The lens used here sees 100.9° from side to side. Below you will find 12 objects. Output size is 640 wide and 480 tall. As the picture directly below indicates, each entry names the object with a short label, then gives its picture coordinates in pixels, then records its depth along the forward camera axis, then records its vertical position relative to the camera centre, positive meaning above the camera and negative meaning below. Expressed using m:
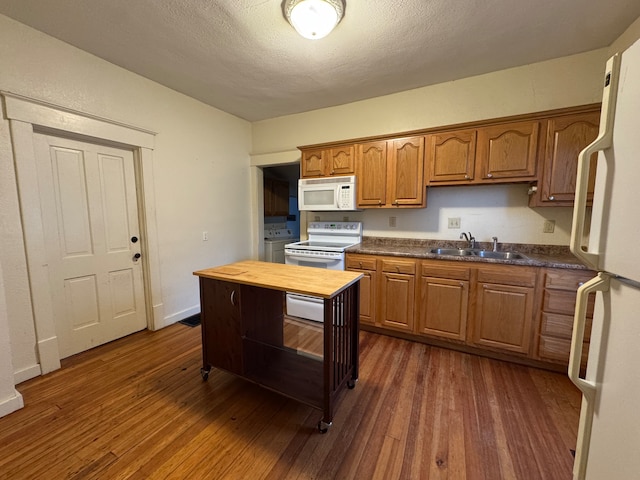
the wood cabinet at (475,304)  2.08 -0.82
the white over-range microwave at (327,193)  3.02 +0.22
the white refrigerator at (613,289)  0.65 -0.22
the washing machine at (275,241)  4.64 -0.55
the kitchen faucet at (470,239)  2.75 -0.28
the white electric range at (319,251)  2.89 -0.44
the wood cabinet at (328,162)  3.05 +0.60
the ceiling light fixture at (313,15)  1.64 +1.25
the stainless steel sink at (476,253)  2.55 -0.42
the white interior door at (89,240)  2.18 -0.26
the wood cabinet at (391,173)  2.71 +0.42
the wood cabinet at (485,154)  2.28 +0.53
